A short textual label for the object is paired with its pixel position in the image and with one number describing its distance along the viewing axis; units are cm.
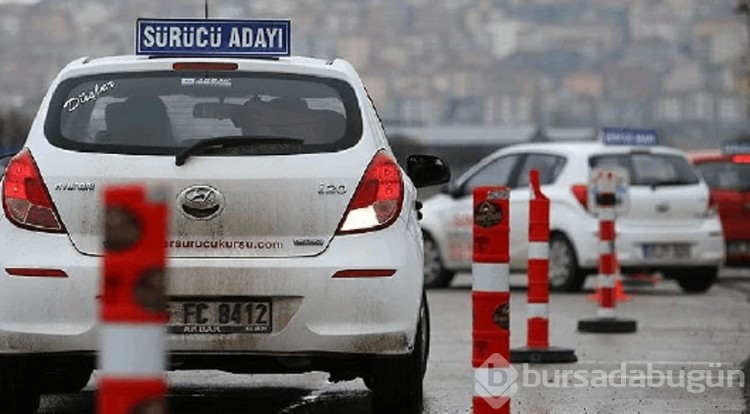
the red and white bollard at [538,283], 2572
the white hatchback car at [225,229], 1750
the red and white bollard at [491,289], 1636
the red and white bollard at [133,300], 987
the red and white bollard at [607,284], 3128
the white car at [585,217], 4306
